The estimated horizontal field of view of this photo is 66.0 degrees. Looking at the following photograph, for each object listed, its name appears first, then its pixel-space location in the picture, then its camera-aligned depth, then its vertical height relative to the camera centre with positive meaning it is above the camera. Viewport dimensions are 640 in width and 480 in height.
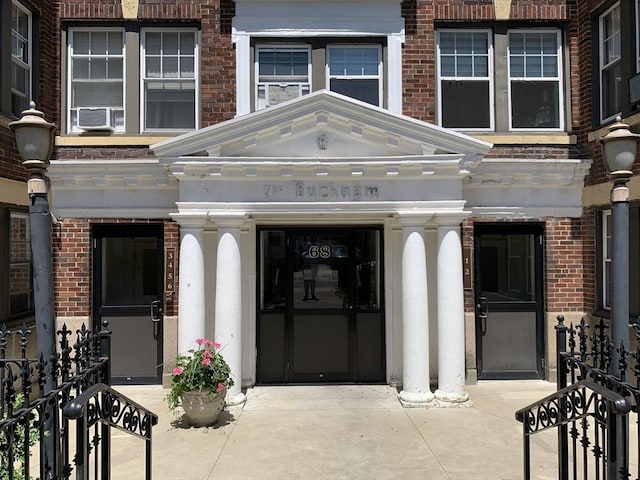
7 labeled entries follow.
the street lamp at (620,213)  3.81 +0.27
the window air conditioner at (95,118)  8.25 +2.22
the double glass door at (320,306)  8.20 -0.95
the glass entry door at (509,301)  8.35 -0.91
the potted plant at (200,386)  6.29 -1.75
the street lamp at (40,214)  3.69 +0.28
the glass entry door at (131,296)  8.23 -0.77
